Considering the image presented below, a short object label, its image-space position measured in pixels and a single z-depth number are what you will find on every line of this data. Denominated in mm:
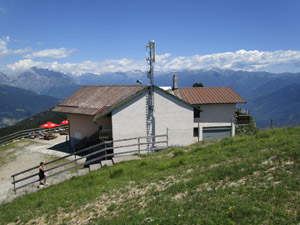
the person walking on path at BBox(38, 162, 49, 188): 11602
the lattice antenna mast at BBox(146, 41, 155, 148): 16641
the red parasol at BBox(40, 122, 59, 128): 27588
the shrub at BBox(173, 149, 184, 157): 12773
